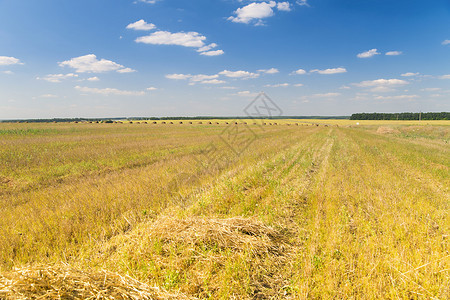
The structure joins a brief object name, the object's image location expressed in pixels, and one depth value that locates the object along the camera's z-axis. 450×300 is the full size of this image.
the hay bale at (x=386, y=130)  50.75
